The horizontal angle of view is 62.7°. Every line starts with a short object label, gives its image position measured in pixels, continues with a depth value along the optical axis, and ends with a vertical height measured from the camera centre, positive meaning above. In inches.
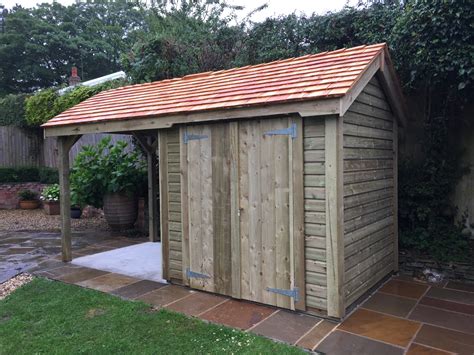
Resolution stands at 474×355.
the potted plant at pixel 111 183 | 306.2 -14.9
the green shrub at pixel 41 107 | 453.4 +70.8
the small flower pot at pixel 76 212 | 391.5 -47.5
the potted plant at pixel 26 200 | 460.1 -39.8
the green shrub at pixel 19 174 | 472.4 -9.4
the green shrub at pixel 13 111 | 496.4 +71.5
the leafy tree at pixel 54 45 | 928.3 +294.5
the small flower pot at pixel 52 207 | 411.5 -43.8
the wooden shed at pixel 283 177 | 139.2 -6.3
